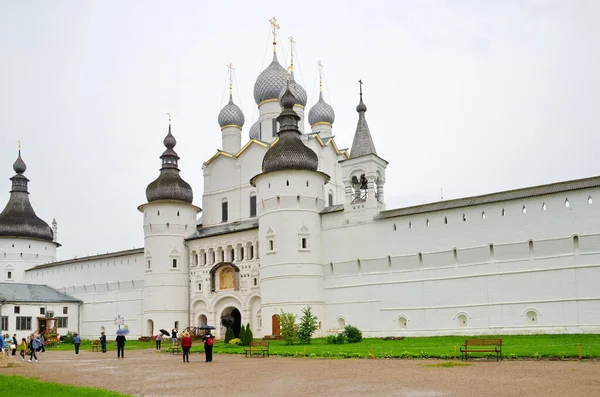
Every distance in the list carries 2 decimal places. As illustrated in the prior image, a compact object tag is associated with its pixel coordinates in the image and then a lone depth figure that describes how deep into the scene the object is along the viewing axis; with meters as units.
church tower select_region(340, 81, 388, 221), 32.75
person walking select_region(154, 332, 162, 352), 30.34
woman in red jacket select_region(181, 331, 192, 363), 21.78
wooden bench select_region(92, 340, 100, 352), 32.24
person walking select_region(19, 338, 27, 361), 26.08
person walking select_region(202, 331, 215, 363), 21.38
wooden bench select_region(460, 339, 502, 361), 18.89
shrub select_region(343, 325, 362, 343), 28.57
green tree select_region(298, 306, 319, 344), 28.84
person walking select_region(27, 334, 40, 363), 24.45
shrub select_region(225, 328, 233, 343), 32.66
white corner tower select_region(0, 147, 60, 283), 51.69
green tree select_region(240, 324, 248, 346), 28.84
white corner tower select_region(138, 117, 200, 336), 39.91
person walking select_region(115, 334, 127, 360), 25.39
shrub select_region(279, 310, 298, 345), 28.92
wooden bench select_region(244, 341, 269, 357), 23.39
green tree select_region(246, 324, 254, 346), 28.73
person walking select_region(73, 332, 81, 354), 29.58
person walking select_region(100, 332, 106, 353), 29.45
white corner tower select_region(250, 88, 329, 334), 32.97
